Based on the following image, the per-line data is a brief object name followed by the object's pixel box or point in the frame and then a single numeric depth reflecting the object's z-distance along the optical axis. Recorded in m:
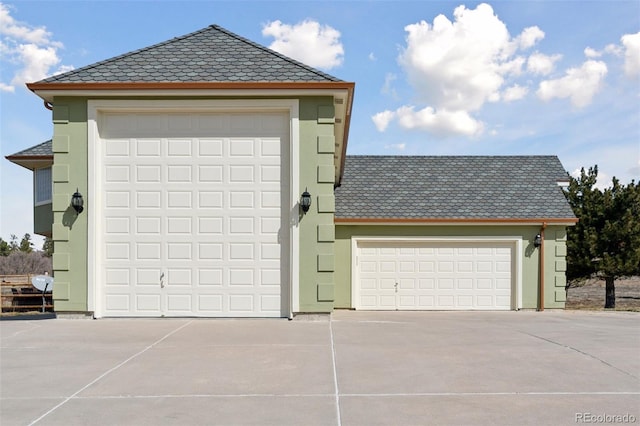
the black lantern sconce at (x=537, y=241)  15.33
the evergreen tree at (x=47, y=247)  50.04
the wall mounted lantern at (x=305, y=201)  9.69
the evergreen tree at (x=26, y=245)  52.33
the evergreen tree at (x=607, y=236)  19.89
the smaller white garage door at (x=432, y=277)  15.13
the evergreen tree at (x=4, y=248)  46.59
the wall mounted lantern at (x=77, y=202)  9.81
